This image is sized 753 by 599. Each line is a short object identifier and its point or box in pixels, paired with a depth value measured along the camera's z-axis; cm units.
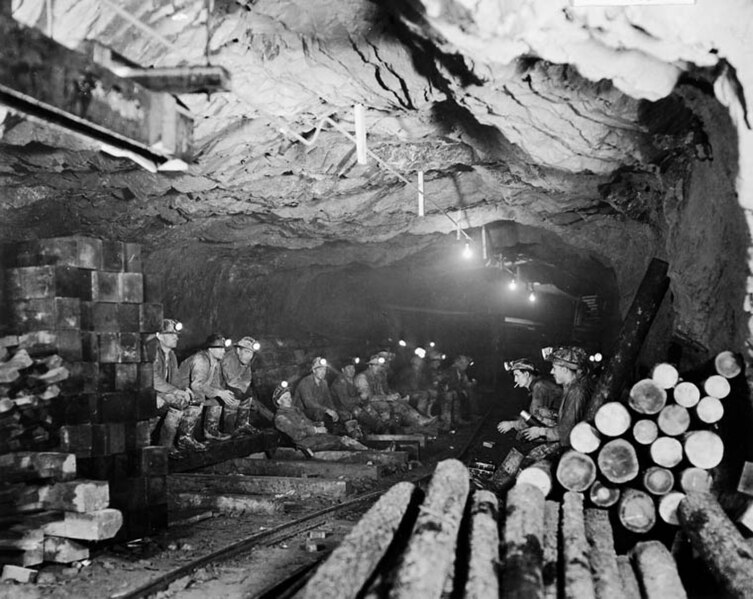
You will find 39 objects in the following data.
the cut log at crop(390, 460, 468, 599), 338
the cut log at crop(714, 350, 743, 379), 492
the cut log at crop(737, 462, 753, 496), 473
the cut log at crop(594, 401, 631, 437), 522
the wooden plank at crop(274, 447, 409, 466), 1009
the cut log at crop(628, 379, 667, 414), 513
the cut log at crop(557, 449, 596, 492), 523
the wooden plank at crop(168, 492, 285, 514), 797
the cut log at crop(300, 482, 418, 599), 339
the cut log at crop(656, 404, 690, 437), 511
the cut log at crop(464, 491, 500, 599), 348
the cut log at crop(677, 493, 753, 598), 390
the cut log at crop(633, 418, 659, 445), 516
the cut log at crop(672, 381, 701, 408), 506
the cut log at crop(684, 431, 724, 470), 493
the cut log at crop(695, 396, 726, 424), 499
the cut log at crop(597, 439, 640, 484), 514
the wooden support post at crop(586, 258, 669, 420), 682
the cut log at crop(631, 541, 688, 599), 405
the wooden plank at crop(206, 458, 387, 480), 930
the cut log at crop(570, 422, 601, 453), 528
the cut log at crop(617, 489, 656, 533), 505
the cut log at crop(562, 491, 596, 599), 375
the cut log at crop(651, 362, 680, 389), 517
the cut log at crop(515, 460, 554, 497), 534
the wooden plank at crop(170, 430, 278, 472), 912
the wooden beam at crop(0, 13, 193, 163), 266
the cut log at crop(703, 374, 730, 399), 497
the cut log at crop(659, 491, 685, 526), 501
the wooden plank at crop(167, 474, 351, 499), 859
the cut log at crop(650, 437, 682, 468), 507
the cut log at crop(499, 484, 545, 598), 363
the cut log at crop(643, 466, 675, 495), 505
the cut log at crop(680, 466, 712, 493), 496
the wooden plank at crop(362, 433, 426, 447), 1167
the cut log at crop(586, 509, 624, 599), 390
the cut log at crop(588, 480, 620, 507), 521
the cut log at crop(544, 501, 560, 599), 393
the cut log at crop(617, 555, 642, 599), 415
